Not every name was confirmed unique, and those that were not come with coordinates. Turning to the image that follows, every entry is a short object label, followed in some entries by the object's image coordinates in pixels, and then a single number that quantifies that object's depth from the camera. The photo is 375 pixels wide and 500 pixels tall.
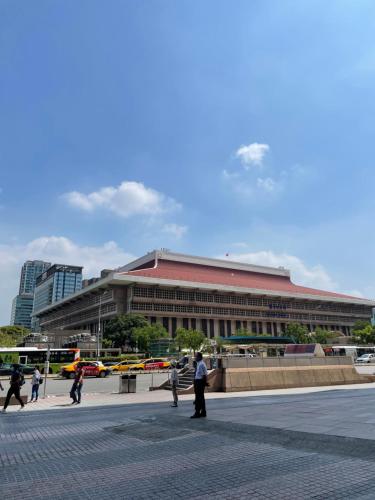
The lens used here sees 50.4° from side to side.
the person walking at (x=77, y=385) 16.52
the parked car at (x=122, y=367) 43.60
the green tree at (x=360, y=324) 96.94
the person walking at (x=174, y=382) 13.95
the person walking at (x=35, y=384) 18.36
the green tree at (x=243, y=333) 82.50
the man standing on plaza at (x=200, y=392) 10.30
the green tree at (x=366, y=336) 83.40
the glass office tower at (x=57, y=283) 178.50
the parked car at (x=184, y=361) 31.33
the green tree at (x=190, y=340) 64.56
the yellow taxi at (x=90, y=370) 36.75
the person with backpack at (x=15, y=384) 14.38
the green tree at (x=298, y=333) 82.12
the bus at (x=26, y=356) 43.84
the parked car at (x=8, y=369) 38.16
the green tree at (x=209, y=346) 66.44
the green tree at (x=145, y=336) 63.91
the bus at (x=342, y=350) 64.54
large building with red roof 80.50
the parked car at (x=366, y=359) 57.27
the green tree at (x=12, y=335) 70.38
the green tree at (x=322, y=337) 82.50
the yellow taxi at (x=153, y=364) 44.25
